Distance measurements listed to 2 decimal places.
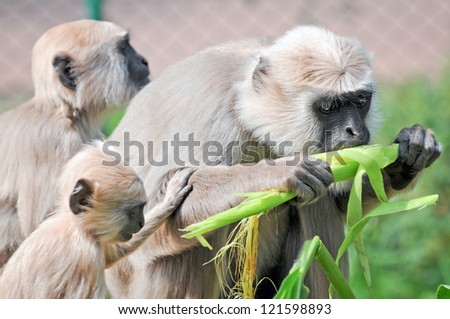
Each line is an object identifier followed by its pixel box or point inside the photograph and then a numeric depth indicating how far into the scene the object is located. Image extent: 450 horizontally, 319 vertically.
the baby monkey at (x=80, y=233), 11.60
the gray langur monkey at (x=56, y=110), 15.51
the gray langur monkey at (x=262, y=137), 12.72
